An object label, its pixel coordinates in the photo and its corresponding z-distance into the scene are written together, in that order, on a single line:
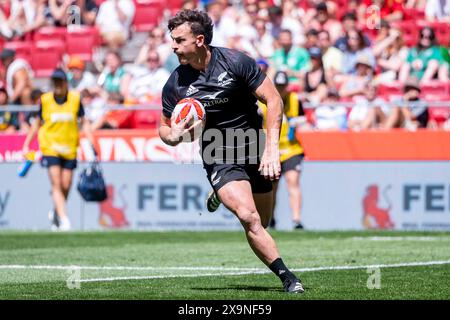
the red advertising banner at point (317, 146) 19.09
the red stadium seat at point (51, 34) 26.31
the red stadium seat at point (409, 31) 22.80
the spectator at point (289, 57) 22.34
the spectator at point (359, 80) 20.83
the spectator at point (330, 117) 19.86
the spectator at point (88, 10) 26.66
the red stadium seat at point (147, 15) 25.56
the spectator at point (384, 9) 23.41
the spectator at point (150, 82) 22.44
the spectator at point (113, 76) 23.39
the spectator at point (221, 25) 23.55
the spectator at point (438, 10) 23.06
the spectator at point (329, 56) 22.08
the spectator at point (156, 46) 23.99
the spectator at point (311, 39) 22.62
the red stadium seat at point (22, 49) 25.97
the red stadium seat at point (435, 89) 20.64
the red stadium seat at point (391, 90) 20.81
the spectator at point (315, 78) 21.25
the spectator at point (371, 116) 19.38
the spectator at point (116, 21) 25.14
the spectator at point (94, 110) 20.89
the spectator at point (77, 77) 22.78
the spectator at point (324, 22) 23.25
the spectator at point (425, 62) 21.11
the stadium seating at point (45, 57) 25.78
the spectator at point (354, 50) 21.95
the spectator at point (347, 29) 22.36
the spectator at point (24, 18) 26.85
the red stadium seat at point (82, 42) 25.72
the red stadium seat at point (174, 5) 25.39
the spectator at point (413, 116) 19.17
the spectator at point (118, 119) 20.86
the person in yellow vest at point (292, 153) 18.47
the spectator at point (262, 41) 23.30
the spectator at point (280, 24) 23.53
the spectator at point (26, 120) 21.30
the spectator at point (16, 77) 22.89
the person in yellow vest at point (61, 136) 19.25
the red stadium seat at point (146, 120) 20.95
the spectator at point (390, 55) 21.38
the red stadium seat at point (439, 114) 19.39
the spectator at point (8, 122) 21.47
